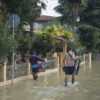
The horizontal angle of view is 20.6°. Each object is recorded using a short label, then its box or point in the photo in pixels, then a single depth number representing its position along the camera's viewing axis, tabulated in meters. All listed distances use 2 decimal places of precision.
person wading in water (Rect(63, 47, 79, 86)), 11.88
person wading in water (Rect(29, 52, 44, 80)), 13.79
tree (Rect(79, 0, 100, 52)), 42.88
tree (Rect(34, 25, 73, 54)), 20.08
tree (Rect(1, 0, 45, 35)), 15.04
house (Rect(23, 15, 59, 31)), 38.98
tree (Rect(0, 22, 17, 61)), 9.76
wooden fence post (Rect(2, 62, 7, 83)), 11.98
